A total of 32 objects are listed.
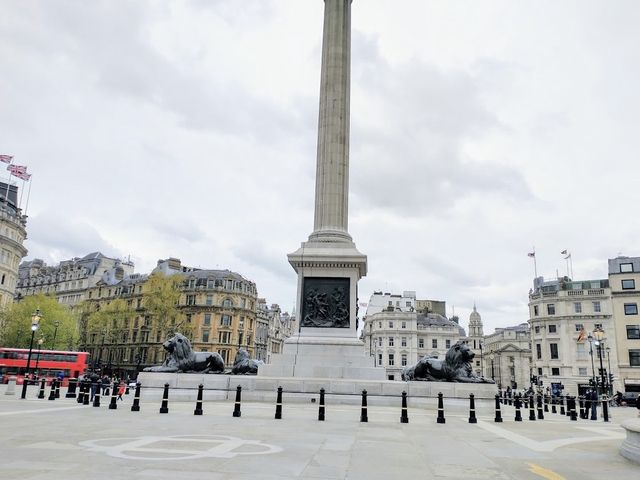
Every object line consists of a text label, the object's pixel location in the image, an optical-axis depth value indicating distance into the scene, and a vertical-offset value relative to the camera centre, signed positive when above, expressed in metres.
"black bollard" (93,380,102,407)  18.39 -1.56
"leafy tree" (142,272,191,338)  70.12 +7.40
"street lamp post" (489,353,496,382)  130.00 +2.51
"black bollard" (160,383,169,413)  15.65 -1.43
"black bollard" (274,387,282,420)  14.78 -1.31
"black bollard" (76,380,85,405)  20.55 -1.63
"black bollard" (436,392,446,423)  15.28 -1.40
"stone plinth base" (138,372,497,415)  21.25 -1.19
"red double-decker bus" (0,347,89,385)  54.66 -1.14
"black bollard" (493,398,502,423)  16.67 -1.55
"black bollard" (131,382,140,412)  16.27 -1.54
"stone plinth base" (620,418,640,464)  8.91 -1.23
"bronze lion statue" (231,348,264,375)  24.72 -0.30
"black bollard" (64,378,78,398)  25.29 -1.76
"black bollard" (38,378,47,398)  23.14 -1.78
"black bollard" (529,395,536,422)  18.38 -1.57
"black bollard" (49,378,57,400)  22.58 -1.74
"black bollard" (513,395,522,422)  17.66 -1.52
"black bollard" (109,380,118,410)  17.25 -1.63
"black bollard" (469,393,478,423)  16.05 -1.43
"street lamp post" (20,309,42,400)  33.90 +1.99
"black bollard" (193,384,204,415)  15.34 -1.40
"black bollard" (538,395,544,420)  19.58 -1.68
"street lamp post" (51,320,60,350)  71.19 +2.63
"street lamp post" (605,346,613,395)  68.07 +1.43
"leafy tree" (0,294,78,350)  67.81 +3.59
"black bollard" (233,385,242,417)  14.95 -1.34
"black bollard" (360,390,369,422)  14.77 -1.36
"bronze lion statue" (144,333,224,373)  23.45 -0.13
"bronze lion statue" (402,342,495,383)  22.29 -0.12
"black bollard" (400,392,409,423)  14.87 -1.42
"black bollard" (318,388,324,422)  14.70 -1.37
